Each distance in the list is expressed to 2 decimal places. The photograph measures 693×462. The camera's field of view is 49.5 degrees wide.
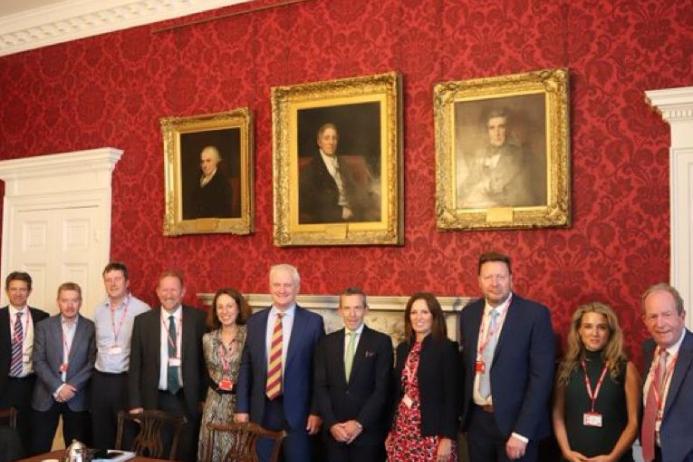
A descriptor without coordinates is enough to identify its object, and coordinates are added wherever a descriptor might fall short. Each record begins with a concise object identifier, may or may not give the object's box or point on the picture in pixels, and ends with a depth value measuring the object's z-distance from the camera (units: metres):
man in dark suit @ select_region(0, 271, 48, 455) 5.67
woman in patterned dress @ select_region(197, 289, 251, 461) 4.86
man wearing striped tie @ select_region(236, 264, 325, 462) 4.68
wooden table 3.76
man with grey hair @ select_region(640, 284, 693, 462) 3.53
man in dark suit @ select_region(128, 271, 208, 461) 5.05
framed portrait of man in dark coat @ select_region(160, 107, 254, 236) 6.30
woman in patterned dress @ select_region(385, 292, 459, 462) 4.32
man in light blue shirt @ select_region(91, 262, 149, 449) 5.42
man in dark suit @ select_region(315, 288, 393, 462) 4.45
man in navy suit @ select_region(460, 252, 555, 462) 4.11
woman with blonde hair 3.94
